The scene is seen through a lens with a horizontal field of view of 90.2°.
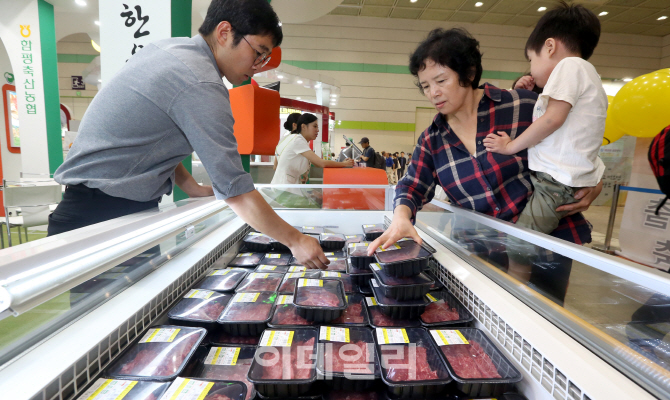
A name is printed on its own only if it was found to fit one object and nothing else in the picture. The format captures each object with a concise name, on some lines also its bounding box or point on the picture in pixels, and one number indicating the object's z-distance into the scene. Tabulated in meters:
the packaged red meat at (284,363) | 0.77
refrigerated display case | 0.58
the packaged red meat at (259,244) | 1.77
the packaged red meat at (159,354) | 0.76
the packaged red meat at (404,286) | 1.10
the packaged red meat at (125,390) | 0.68
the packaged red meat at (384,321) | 1.07
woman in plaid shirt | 1.24
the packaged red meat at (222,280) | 1.24
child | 1.20
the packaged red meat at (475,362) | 0.77
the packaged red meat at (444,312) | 1.05
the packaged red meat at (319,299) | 1.08
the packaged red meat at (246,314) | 1.02
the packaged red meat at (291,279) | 1.28
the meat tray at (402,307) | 1.09
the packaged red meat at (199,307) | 1.00
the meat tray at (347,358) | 0.81
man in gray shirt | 0.97
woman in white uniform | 3.62
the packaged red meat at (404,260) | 1.12
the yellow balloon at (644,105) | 3.22
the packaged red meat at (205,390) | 0.71
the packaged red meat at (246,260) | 1.59
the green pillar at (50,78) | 5.08
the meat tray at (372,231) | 1.81
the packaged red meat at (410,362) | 0.78
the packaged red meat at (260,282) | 1.26
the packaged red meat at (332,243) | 1.86
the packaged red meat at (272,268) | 1.49
